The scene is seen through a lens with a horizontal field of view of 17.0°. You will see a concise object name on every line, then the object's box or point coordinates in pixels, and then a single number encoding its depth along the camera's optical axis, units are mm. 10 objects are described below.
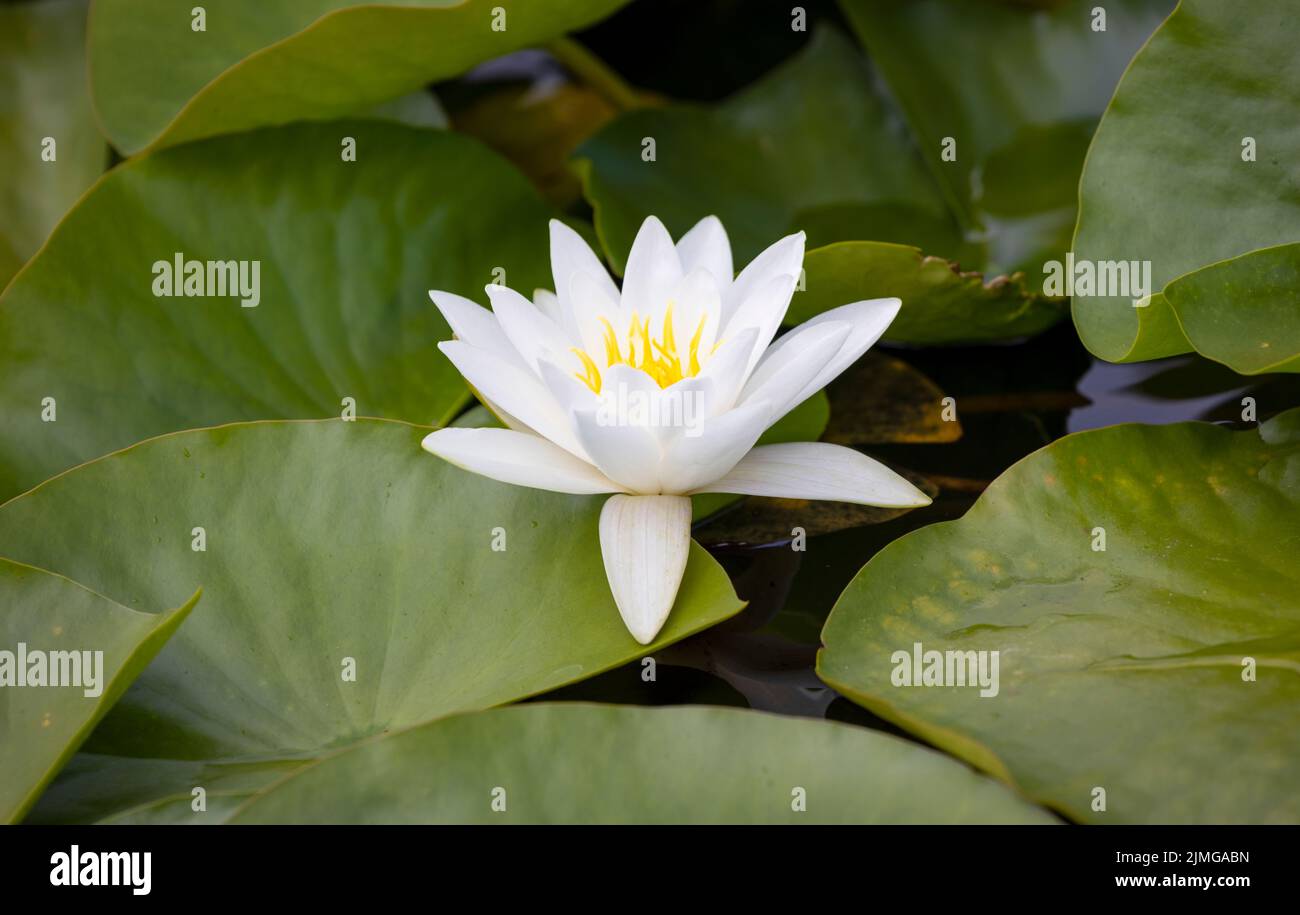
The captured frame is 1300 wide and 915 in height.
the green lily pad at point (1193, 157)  1069
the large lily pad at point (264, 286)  1097
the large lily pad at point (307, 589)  1024
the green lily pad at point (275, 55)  1101
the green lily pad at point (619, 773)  988
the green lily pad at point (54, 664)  998
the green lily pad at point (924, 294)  1082
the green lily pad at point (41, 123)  1176
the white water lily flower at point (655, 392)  1025
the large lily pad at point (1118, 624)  995
